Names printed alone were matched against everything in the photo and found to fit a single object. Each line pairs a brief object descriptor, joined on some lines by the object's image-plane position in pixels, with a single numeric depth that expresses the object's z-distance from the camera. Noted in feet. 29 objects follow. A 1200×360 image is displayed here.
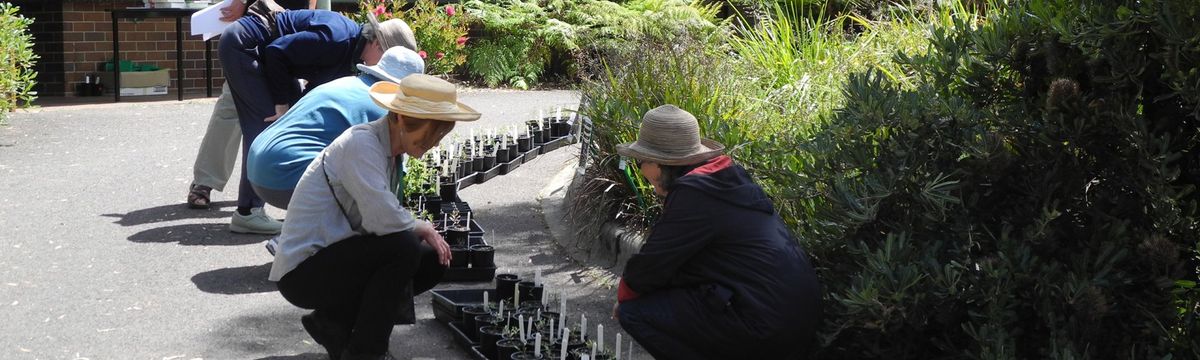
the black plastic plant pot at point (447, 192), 26.37
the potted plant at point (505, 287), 19.54
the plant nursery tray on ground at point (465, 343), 17.28
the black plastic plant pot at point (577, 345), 17.37
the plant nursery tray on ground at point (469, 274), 21.56
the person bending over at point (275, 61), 22.59
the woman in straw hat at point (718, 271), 13.75
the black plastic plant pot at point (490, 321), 17.89
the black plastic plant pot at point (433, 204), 24.77
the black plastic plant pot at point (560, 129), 37.69
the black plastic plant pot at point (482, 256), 21.65
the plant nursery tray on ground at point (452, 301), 18.65
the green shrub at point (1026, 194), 12.59
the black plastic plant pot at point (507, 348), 16.83
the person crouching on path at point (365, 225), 15.46
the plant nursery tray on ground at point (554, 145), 36.17
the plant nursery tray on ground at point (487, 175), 31.30
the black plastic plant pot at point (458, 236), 22.26
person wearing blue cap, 19.45
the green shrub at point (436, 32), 50.60
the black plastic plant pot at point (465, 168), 30.30
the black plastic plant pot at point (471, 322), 17.99
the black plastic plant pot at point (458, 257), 21.54
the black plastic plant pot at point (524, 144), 34.47
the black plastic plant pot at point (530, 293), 19.54
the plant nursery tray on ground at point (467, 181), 30.34
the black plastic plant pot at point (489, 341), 17.30
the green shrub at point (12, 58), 36.14
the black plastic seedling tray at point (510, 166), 32.48
